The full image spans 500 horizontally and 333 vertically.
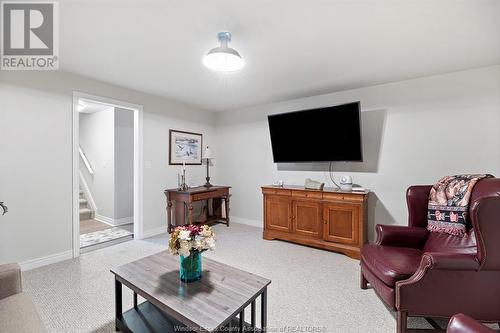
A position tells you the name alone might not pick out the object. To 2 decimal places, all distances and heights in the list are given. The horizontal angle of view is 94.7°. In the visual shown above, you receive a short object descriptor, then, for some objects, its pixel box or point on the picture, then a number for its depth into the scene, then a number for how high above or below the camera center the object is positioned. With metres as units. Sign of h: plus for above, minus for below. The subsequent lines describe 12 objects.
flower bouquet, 1.44 -0.50
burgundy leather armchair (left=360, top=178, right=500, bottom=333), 1.50 -0.78
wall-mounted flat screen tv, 3.17 +0.48
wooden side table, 3.74 -0.56
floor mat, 3.50 -1.15
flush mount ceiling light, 1.93 +0.94
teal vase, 1.49 -0.65
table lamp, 4.43 +0.19
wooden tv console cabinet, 2.98 -0.73
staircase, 4.82 -0.92
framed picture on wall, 4.14 +0.36
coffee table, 1.21 -0.76
